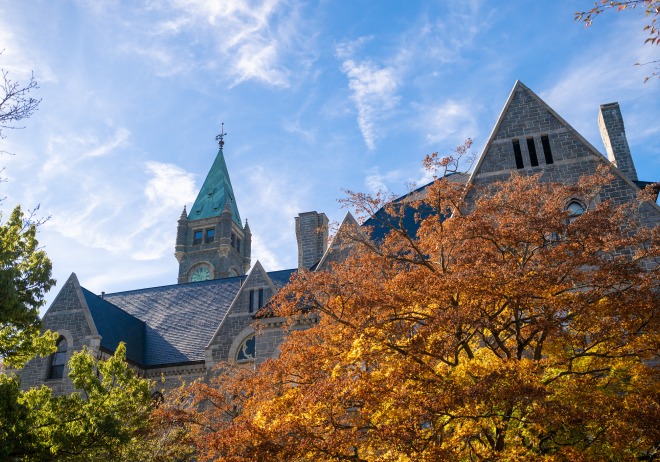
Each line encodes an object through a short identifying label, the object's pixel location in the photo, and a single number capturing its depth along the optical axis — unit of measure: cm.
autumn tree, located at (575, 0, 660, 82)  668
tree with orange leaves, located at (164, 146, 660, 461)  1026
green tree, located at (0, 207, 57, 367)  1282
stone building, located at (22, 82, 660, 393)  1952
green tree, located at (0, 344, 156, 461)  1192
